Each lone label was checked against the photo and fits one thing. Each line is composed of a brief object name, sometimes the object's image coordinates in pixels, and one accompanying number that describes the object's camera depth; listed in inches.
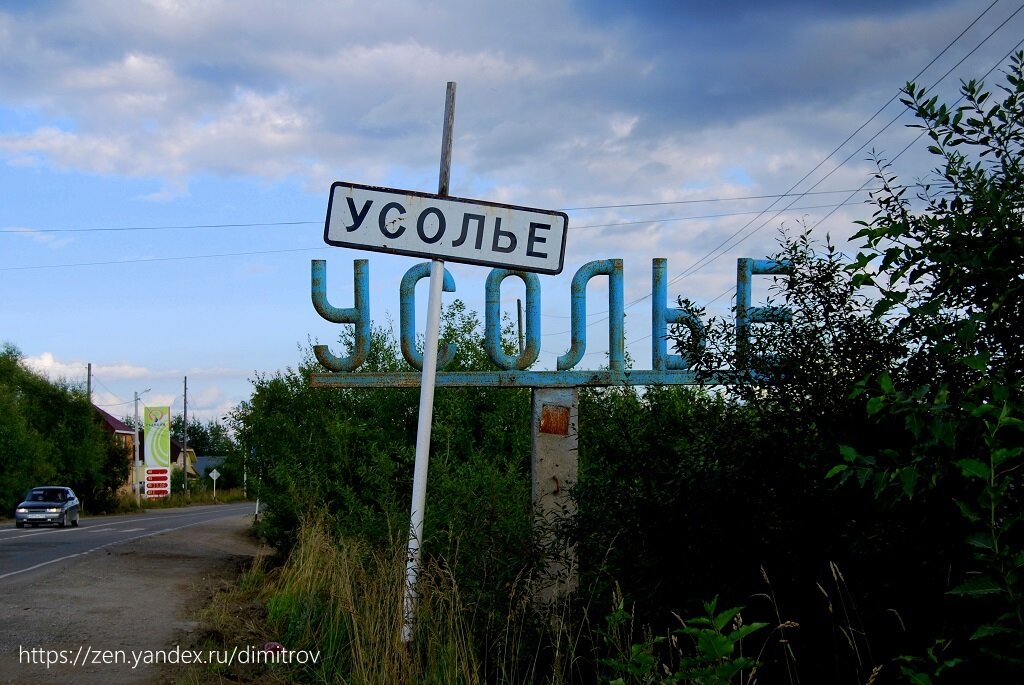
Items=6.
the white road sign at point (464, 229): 252.2
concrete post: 361.1
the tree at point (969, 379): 134.5
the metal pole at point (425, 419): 242.4
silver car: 1376.7
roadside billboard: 2989.7
